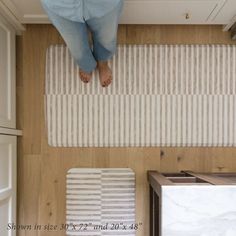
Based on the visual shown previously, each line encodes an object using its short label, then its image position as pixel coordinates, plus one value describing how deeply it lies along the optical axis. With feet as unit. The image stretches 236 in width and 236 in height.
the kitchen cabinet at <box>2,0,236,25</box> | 5.17
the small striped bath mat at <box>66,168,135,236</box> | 6.16
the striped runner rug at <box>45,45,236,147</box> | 6.31
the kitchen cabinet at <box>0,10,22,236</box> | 5.55
